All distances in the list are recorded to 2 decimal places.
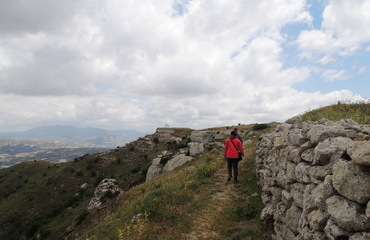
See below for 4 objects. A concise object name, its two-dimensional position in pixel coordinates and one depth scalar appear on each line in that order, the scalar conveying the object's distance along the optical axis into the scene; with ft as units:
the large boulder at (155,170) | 137.80
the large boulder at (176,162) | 120.06
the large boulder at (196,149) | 124.61
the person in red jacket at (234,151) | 49.65
